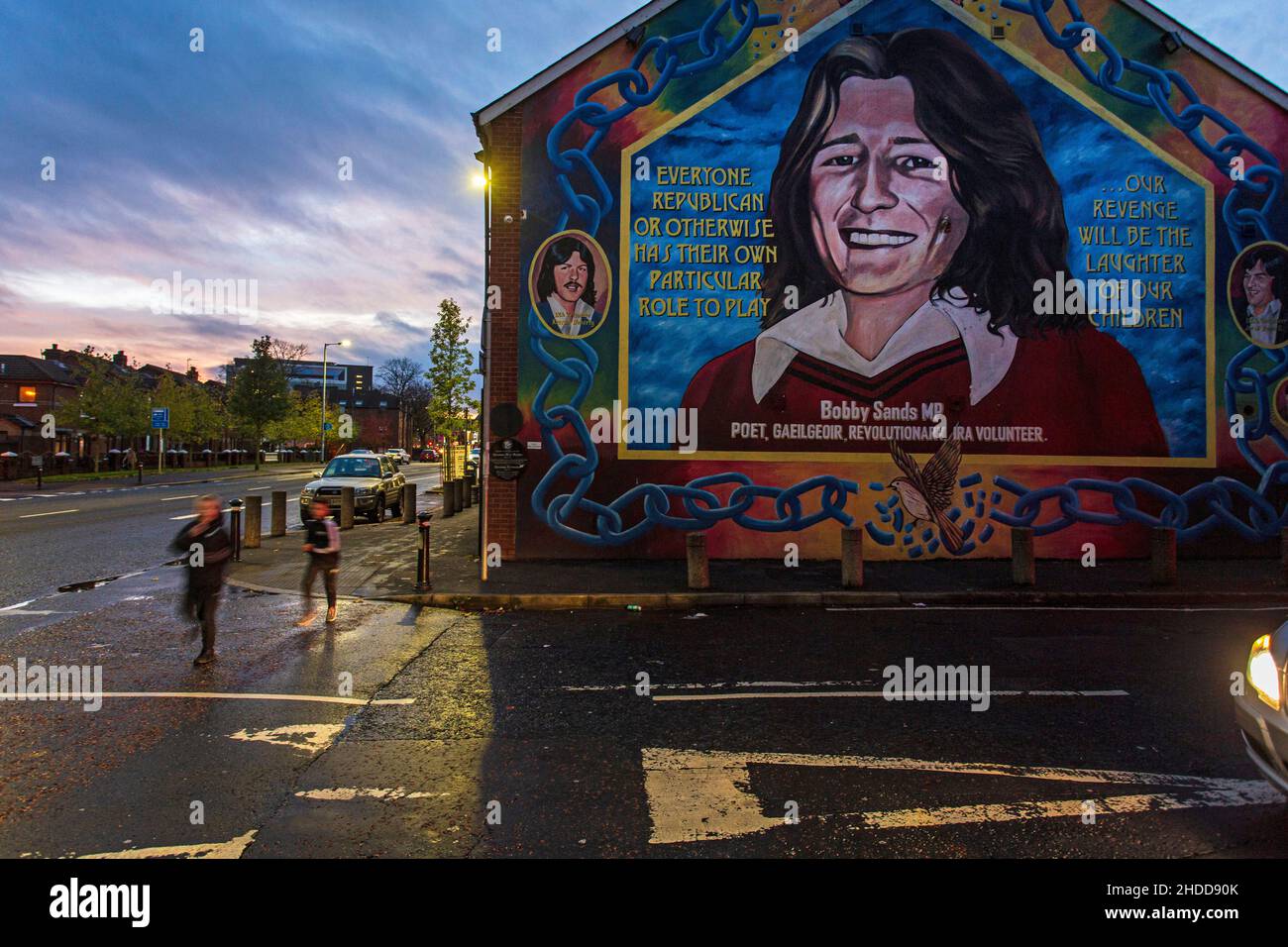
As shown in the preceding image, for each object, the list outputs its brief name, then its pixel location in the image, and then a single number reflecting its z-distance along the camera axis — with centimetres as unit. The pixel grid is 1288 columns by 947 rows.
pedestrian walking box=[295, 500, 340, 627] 905
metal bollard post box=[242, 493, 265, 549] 1494
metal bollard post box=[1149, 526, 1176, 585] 1127
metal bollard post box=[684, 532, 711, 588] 1080
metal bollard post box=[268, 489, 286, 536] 1672
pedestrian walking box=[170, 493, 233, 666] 710
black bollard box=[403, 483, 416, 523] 2070
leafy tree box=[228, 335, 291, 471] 6097
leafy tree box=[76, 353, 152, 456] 4266
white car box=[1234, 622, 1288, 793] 340
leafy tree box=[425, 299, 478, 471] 2852
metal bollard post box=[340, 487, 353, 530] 1802
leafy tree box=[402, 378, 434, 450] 9572
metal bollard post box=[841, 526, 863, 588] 1099
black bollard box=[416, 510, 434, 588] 1077
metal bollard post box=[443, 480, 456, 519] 2228
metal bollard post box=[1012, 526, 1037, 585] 1118
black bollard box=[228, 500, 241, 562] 1293
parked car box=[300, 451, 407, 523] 1927
